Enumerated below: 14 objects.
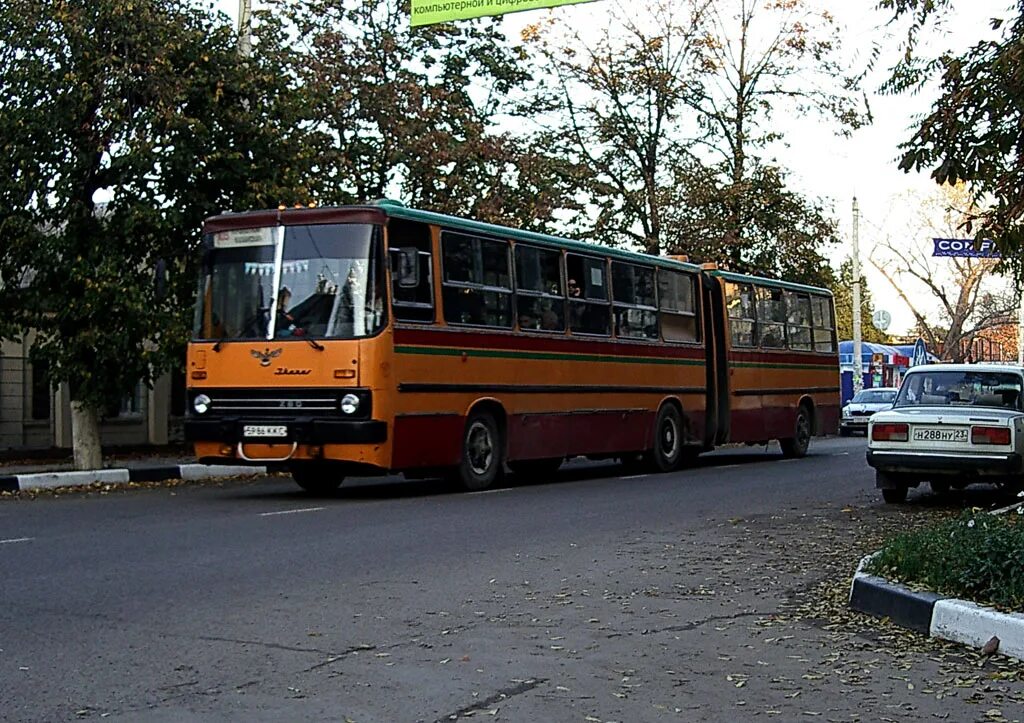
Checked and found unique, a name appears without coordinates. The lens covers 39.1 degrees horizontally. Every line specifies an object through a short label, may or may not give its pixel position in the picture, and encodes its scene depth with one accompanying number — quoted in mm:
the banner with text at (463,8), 11617
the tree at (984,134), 11719
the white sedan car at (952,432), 15047
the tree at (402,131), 30938
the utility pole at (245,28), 23922
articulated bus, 15539
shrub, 7746
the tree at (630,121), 37531
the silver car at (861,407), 42156
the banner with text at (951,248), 29250
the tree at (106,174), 20422
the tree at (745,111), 37156
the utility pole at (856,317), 48000
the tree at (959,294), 59531
